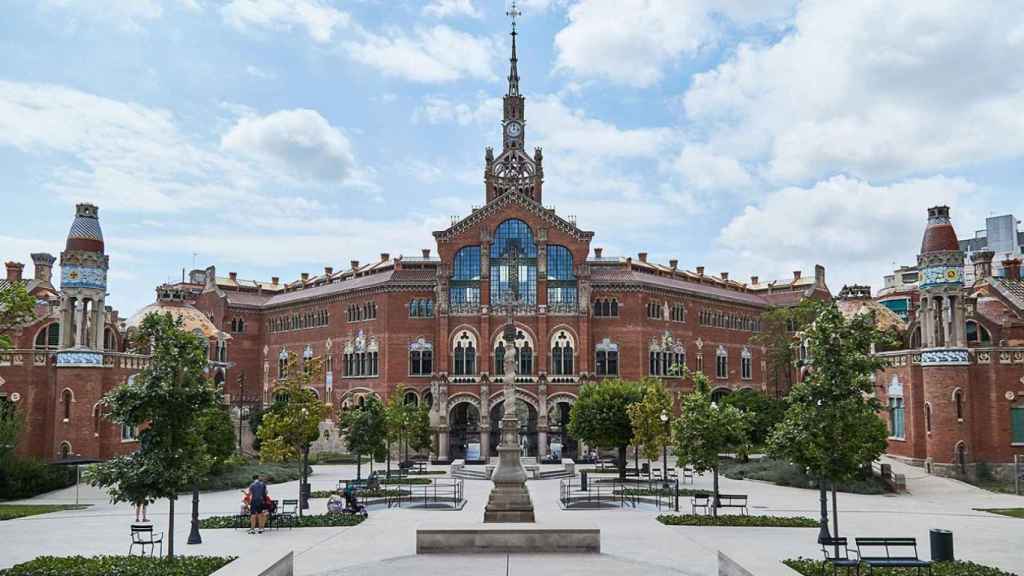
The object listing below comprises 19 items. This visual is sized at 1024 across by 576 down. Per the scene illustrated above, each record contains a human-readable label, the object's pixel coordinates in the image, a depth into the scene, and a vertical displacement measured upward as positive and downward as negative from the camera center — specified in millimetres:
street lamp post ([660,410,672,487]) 39812 -2205
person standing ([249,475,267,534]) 27078 -3640
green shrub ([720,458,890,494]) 41531 -4739
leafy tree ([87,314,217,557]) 20531 -672
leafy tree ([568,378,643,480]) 50062 -1633
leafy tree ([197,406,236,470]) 42125 -2388
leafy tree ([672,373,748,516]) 31438 -1575
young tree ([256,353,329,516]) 34594 -1290
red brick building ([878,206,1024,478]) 46188 -21
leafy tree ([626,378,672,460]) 42375 -1697
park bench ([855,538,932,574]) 17203 -3513
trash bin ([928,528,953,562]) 20781 -3846
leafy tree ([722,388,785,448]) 61062 -1462
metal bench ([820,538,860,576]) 17812 -3691
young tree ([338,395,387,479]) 45250 -2039
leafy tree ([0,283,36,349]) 28766 +3045
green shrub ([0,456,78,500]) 38812 -3985
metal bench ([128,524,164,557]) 22000 -4263
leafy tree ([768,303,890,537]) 23078 -502
